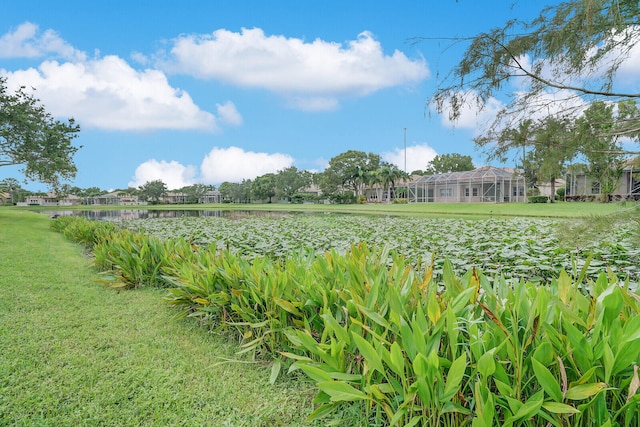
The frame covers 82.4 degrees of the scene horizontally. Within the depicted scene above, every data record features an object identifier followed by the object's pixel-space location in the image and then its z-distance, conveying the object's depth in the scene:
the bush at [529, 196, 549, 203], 25.33
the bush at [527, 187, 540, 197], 31.73
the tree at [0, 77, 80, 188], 15.20
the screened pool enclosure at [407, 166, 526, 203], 28.22
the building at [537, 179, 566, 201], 33.44
